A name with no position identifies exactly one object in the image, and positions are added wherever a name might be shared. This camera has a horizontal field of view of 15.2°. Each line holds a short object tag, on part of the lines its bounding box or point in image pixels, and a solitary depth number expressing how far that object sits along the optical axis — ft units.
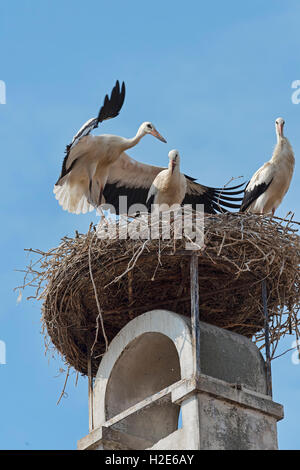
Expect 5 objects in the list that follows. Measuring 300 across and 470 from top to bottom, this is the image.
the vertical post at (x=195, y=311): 34.12
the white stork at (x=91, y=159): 44.16
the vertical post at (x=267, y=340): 35.97
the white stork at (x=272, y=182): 44.62
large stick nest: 36.78
